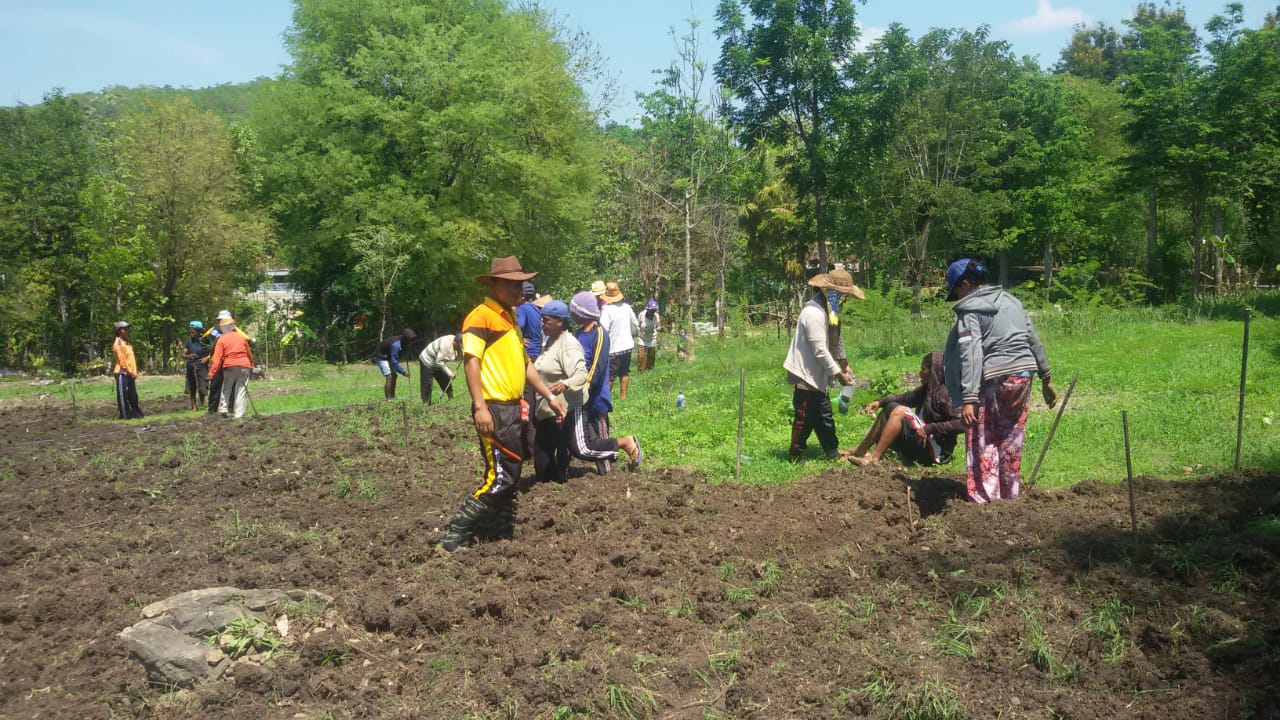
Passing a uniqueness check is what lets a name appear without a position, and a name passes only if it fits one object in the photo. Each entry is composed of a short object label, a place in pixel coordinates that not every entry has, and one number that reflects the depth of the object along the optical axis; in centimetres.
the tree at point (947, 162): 3294
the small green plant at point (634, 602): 513
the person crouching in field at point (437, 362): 1314
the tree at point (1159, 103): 2061
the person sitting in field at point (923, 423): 782
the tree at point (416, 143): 3122
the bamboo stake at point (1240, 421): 657
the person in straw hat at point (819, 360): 801
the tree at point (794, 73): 1848
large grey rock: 453
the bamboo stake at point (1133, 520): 501
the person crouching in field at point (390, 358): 1494
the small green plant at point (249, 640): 472
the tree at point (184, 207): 2869
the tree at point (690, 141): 2222
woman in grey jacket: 614
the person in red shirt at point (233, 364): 1350
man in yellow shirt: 617
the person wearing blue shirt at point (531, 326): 993
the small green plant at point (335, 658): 471
